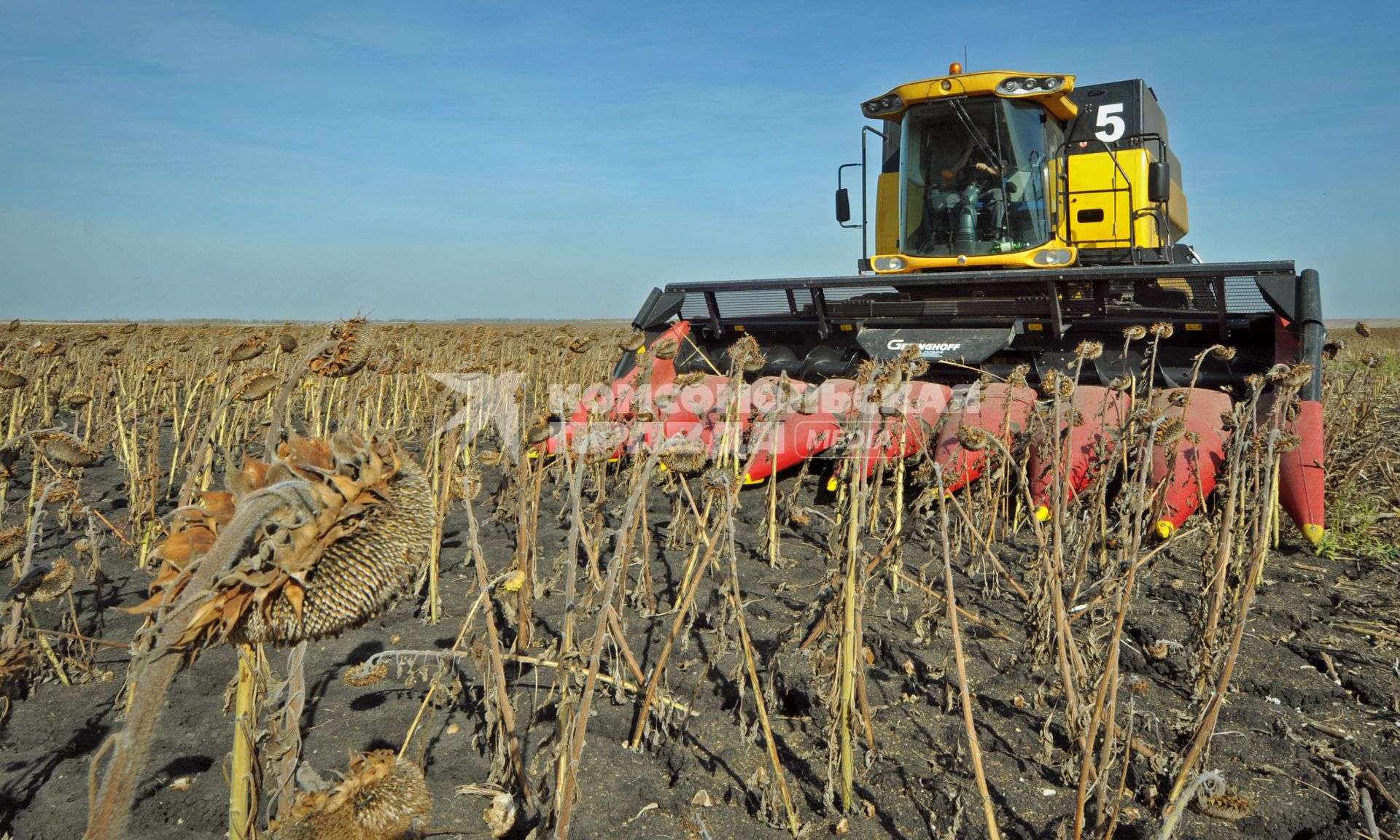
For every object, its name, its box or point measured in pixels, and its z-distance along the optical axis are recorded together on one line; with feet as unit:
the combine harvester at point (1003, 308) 15.53
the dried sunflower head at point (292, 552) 3.23
